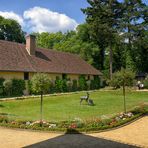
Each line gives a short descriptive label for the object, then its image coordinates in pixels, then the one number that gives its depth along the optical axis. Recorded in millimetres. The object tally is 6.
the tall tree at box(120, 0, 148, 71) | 29621
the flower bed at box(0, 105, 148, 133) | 8697
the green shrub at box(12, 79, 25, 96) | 19602
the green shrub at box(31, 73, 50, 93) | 10241
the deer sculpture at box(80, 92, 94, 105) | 14742
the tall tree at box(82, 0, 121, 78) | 29296
